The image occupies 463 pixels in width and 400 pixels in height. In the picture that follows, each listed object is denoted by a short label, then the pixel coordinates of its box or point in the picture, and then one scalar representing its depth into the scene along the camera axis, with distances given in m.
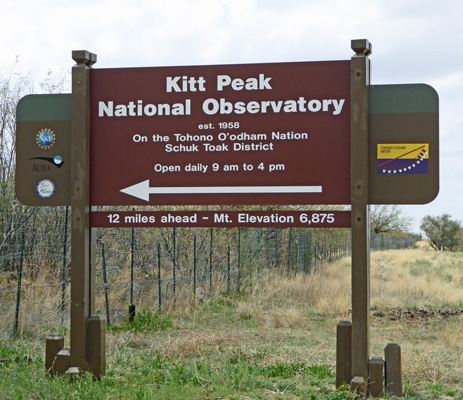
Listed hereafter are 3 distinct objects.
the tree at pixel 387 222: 68.18
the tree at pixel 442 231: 75.38
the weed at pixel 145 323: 10.84
